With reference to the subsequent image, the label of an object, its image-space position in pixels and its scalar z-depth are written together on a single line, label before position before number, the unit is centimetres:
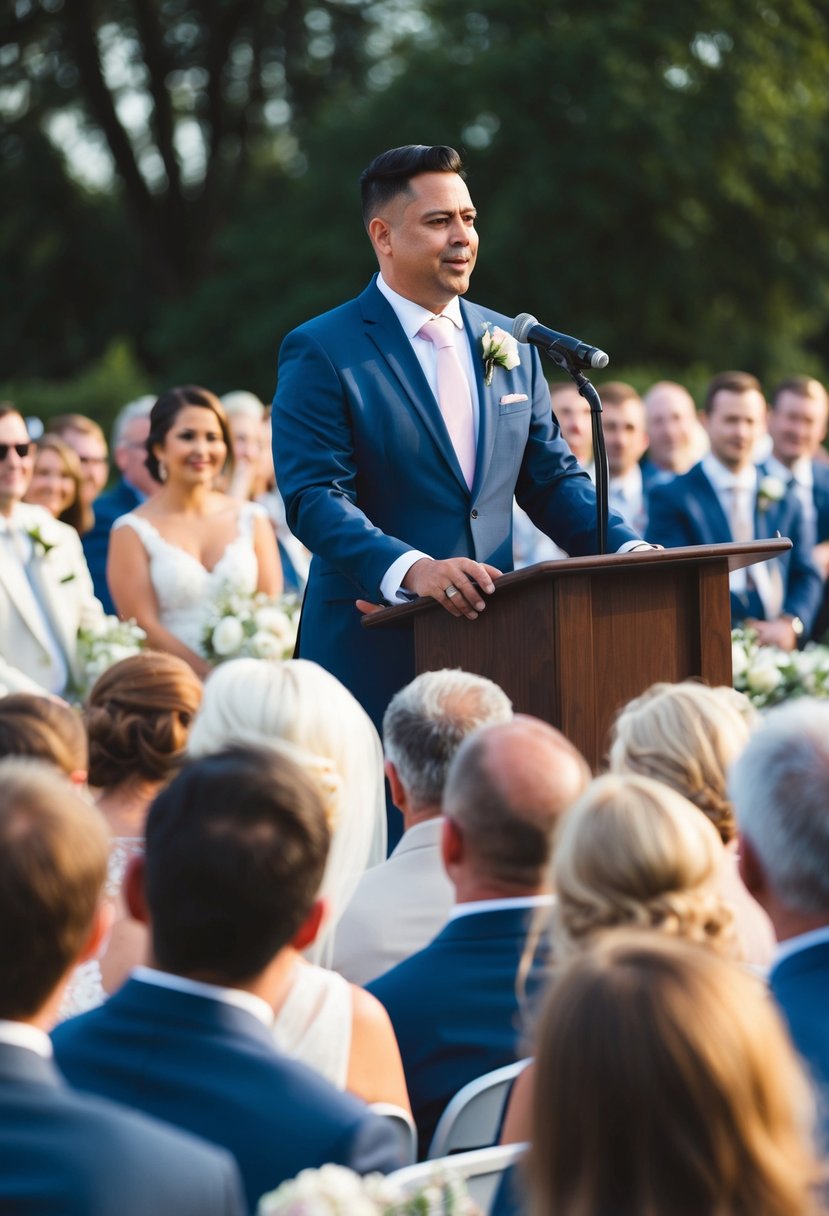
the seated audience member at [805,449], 934
